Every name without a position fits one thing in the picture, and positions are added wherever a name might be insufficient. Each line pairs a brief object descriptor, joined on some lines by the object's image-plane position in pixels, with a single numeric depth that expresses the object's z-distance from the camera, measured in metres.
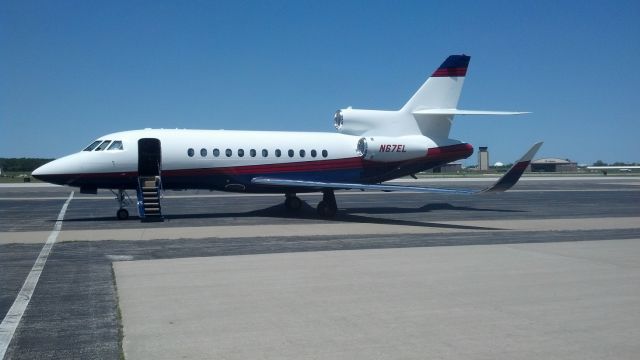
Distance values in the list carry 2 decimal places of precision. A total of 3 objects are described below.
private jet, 21.97
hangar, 132.12
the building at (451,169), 114.74
